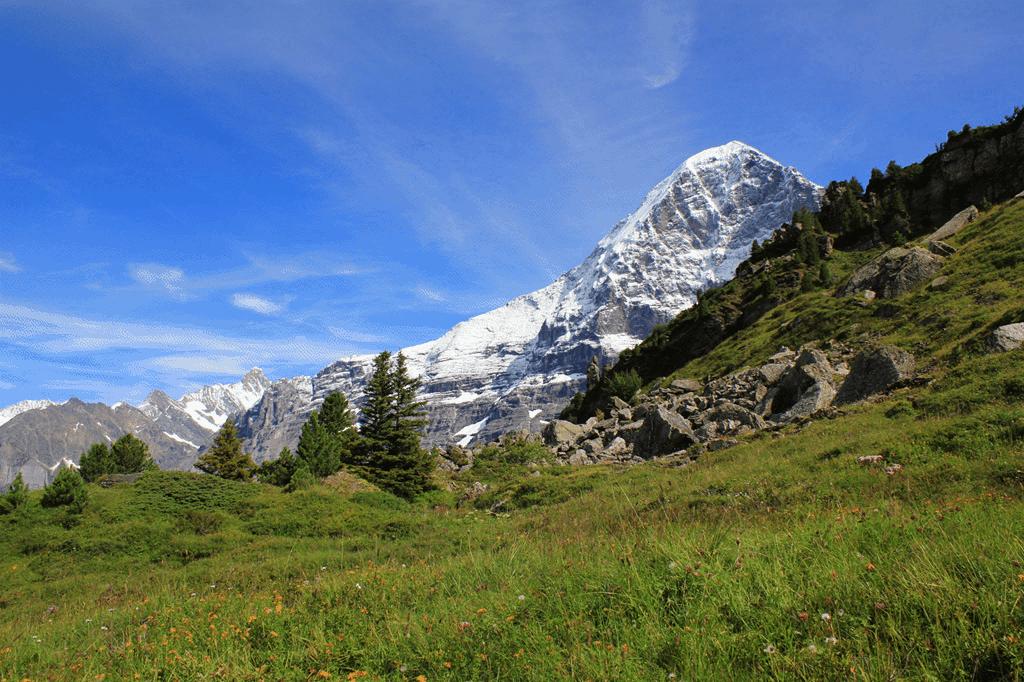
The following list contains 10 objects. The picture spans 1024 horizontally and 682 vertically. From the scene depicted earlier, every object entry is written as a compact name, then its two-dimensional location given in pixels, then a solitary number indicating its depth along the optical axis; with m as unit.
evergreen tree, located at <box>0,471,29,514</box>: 20.14
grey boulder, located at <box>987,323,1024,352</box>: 19.56
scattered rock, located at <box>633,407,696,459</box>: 29.30
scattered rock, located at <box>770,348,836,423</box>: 24.78
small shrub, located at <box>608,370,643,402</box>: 61.31
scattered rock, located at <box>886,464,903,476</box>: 10.80
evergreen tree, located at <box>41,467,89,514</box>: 20.72
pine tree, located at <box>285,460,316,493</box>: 25.80
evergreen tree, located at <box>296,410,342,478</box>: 29.84
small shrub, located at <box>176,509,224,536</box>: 19.27
